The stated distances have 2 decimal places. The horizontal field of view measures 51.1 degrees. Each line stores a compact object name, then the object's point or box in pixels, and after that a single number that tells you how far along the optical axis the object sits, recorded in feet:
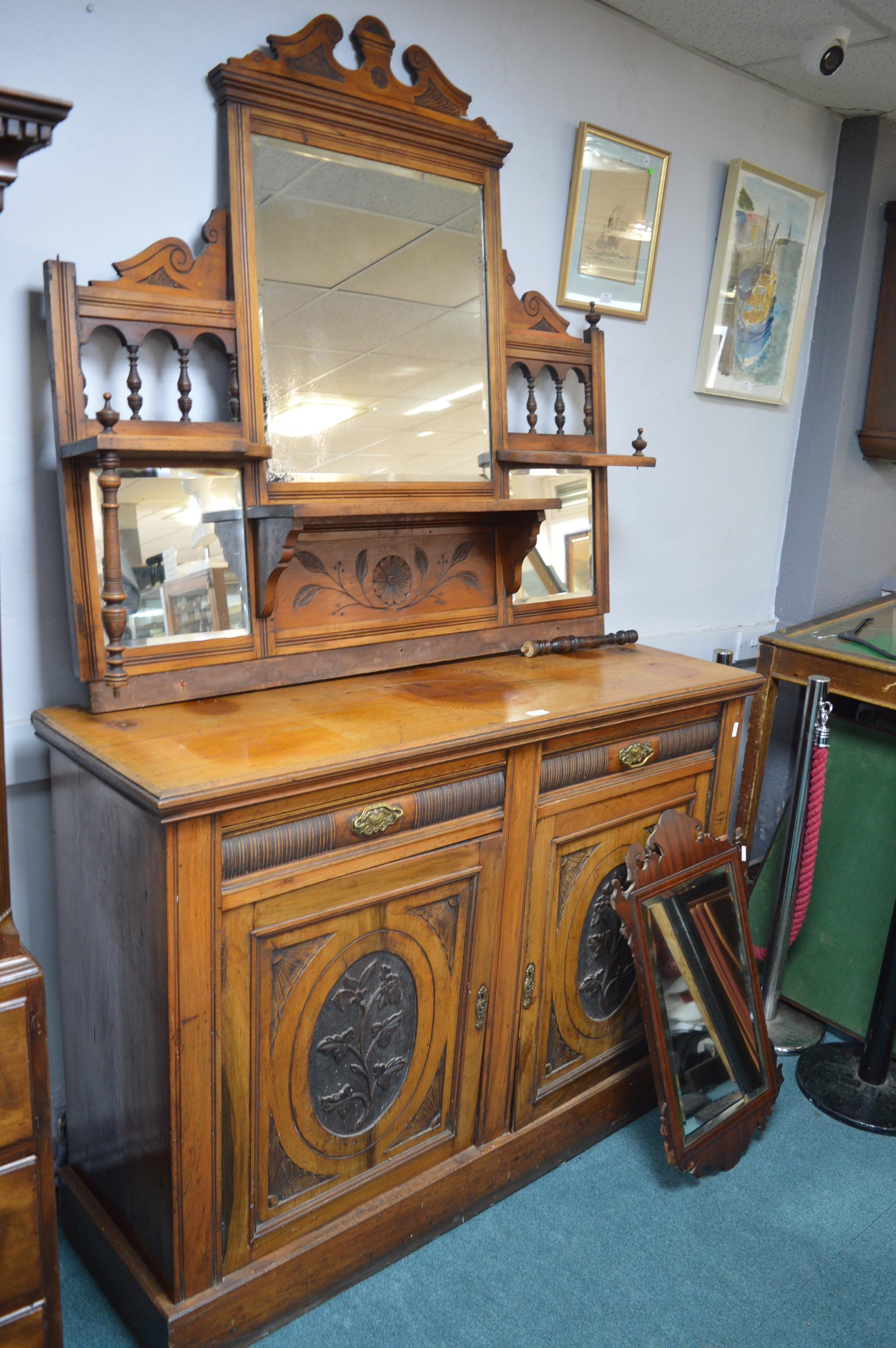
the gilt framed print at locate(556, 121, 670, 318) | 7.82
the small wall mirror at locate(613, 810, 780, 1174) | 6.53
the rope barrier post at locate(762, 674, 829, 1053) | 8.14
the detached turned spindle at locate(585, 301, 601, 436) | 7.75
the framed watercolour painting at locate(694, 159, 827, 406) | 9.15
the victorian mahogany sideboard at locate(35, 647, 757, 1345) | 4.79
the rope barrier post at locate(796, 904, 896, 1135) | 7.77
